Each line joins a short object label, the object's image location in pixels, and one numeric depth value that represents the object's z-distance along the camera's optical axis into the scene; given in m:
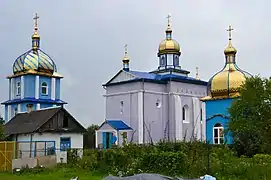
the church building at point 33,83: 50.93
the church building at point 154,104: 48.03
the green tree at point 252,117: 32.09
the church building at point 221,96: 43.53
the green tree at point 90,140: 54.54
